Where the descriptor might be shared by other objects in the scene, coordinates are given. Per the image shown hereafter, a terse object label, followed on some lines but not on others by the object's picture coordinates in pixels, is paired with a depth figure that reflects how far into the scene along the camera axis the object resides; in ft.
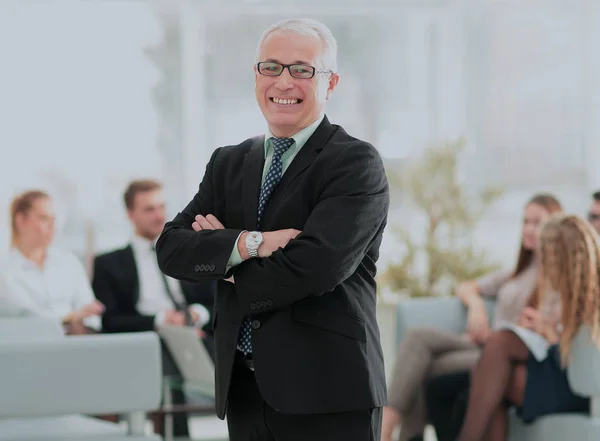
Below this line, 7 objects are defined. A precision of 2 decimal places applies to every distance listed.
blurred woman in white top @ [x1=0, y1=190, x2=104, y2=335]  32.50
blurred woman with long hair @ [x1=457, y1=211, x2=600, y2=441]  23.47
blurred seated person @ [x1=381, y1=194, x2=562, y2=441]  27.51
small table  28.27
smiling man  12.06
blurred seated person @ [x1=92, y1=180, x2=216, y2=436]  31.94
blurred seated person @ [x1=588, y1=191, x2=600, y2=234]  29.38
